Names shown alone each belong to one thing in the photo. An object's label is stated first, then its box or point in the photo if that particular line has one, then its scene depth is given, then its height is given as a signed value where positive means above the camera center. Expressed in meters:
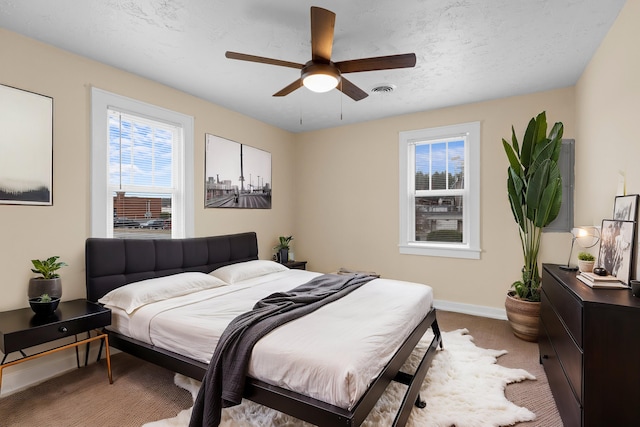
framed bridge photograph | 4.03 +0.48
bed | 1.60 -0.78
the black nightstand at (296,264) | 4.81 -0.84
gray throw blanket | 1.74 -0.86
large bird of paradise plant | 3.12 +0.25
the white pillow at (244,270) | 3.46 -0.71
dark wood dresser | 1.56 -0.76
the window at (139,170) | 2.99 +0.41
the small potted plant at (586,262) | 2.31 -0.37
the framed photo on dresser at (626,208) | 2.00 +0.03
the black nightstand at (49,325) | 2.04 -0.82
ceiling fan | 1.98 +1.02
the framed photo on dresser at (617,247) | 1.98 -0.24
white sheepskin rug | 1.99 -1.33
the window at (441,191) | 4.12 +0.27
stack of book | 1.91 -0.43
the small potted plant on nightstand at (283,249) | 4.94 -0.63
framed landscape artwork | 2.42 +0.48
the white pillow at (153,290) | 2.57 -0.71
